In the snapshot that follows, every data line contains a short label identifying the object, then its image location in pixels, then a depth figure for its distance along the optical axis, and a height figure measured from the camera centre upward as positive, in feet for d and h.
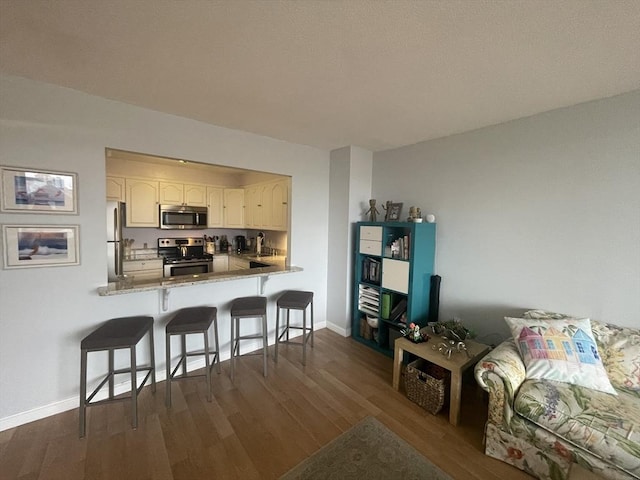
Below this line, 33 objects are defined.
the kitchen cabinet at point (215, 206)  15.02 +1.10
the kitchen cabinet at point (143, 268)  12.60 -2.32
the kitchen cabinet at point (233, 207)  15.53 +1.10
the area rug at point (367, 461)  5.15 -4.95
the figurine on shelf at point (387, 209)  10.42 +0.85
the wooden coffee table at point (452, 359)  6.45 -3.43
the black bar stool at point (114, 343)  5.83 -2.83
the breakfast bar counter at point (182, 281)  6.80 -1.76
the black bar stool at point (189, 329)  6.91 -2.88
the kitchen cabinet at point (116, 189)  12.34 +1.63
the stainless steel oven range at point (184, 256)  13.76 -1.88
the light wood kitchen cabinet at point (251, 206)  14.53 +1.17
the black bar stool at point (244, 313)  8.12 -2.79
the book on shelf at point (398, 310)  9.46 -3.00
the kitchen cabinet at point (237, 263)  13.98 -2.13
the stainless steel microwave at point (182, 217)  13.57 +0.38
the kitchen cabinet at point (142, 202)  12.89 +1.06
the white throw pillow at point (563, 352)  5.49 -2.66
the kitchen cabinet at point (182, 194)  13.78 +1.66
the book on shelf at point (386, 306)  9.73 -2.91
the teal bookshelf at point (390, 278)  8.91 -1.81
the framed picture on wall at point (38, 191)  5.80 +0.69
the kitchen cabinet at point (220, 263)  15.02 -2.26
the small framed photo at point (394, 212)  10.21 +0.73
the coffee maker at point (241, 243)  17.02 -1.18
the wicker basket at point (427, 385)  6.72 -4.21
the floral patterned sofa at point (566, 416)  4.40 -3.44
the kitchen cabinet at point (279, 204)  12.16 +1.12
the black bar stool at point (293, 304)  9.21 -2.80
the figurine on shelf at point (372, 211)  10.59 +0.76
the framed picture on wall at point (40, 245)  5.88 -0.62
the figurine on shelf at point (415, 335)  7.63 -3.18
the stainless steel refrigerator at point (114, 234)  9.15 -0.46
